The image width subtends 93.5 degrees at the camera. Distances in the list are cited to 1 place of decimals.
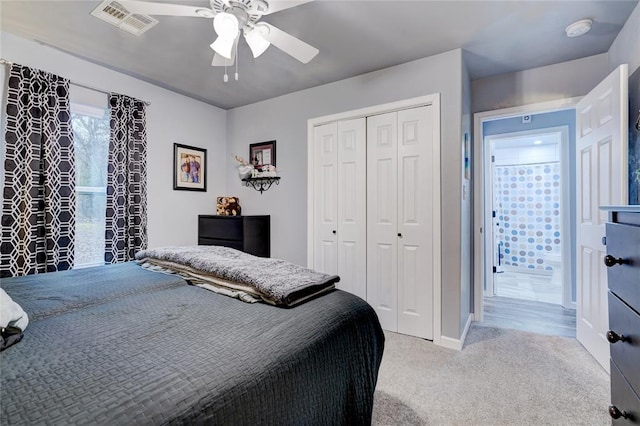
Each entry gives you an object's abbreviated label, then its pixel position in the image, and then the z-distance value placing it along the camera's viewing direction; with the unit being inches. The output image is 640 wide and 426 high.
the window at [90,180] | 105.8
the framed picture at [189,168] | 134.2
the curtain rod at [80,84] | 87.1
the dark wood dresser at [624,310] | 37.4
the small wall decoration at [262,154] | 140.5
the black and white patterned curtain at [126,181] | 110.2
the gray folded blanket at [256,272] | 47.7
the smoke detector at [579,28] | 82.7
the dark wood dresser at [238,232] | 128.9
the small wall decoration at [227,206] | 144.4
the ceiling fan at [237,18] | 62.6
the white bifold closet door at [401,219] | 103.0
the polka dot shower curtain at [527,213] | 209.9
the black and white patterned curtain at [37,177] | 88.3
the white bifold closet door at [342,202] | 116.8
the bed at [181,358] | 23.4
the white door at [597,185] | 76.9
